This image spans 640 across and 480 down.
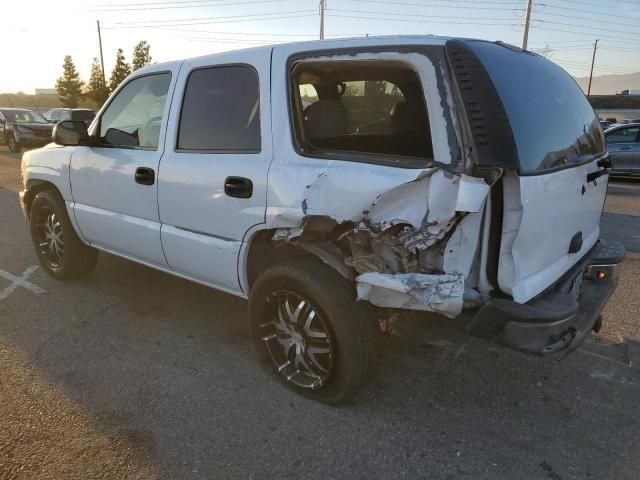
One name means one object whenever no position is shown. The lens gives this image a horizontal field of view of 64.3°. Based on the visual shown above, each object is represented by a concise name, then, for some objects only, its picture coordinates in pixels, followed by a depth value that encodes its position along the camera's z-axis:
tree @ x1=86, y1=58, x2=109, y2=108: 45.09
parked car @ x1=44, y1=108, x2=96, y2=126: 21.39
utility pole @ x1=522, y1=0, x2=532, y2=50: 39.08
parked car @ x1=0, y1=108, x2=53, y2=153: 18.84
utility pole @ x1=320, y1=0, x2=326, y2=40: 42.72
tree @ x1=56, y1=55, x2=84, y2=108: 48.66
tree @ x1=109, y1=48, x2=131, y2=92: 44.97
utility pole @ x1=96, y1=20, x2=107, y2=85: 46.63
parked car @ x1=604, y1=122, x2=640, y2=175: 12.13
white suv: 2.30
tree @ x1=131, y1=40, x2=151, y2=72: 45.19
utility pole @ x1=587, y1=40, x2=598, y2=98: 84.26
